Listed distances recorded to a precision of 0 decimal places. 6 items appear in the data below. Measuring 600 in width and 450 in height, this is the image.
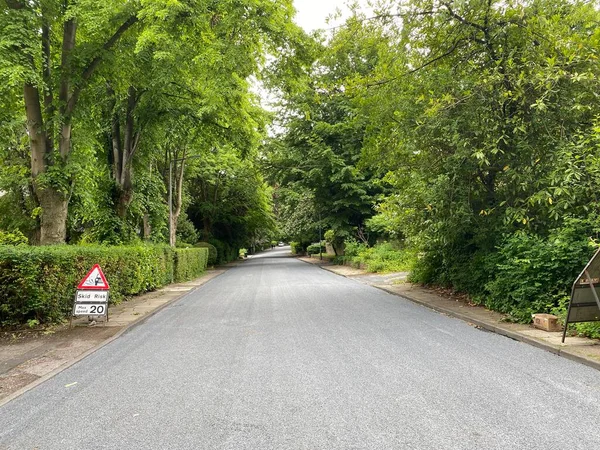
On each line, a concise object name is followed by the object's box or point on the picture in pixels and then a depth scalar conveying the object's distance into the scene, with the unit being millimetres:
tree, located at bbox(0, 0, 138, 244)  9422
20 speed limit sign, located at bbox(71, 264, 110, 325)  8312
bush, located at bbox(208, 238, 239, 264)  37500
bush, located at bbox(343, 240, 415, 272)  21234
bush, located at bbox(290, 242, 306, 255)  61594
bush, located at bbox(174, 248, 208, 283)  20156
